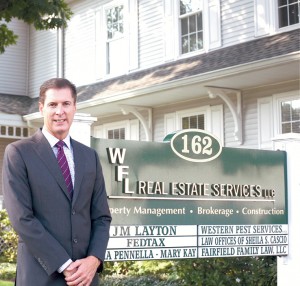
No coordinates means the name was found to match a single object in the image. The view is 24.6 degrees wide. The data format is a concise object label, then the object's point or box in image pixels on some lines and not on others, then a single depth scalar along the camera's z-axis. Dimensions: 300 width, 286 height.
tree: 11.13
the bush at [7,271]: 10.53
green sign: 6.00
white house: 12.02
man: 3.29
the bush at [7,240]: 12.16
